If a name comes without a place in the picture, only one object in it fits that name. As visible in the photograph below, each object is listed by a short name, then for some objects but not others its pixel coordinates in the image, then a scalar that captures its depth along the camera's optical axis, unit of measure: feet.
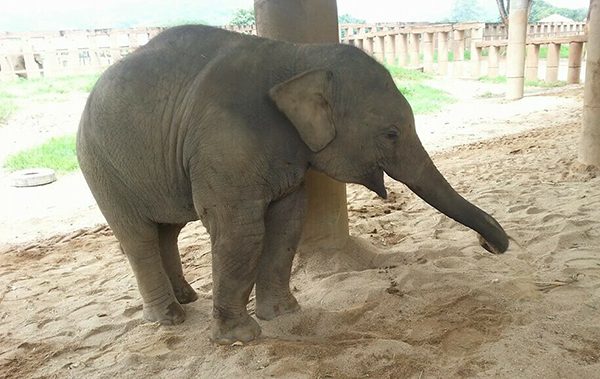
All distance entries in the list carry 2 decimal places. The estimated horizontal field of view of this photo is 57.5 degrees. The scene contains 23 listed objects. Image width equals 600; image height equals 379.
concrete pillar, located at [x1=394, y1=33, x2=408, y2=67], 69.10
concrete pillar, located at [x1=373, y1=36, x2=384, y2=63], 73.62
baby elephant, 9.13
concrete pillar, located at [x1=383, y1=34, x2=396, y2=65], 71.20
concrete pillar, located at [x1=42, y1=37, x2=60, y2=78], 58.65
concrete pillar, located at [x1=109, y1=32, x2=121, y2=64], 59.47
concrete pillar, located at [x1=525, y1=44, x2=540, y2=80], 56.80
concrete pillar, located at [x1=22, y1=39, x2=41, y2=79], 58.29
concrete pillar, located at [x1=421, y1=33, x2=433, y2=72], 66.08
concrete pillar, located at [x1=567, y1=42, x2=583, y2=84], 50.70
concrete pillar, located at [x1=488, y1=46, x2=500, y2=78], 59.72
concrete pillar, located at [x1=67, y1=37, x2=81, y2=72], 58.54
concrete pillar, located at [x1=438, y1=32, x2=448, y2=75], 63.93
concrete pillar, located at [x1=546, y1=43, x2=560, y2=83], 52.95
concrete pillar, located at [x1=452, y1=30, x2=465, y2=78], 63.16
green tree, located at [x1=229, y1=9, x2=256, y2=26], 106.28
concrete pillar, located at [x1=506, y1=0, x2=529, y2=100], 43.96
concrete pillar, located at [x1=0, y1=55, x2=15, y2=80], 57.14
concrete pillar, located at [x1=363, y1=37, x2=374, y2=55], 75.77
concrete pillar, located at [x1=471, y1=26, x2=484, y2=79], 61.93
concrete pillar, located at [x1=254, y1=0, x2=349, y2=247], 12.59
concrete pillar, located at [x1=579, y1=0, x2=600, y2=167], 19.22
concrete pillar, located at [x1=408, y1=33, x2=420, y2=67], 68.29
